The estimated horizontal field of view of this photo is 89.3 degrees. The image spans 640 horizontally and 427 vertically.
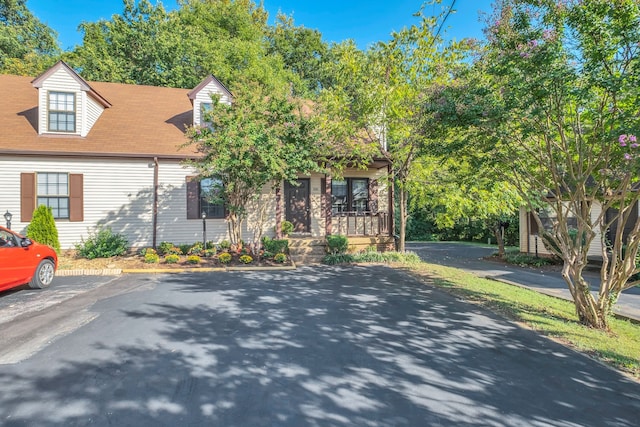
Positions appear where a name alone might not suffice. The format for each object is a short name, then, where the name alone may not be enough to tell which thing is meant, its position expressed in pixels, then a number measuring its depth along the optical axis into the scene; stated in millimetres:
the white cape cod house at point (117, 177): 10656
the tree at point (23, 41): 19266
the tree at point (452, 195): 11180
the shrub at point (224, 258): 9820
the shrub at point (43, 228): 9477
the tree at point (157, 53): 18422
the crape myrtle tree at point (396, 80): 9891
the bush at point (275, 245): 10789
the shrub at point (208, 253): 10711
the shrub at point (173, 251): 10703
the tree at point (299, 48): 28438
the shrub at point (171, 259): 9742
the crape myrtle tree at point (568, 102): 4223
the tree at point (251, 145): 8926
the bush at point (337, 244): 11109
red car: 5832
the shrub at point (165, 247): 10766
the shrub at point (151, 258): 9758
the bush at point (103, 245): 10227
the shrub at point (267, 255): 10523
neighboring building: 11750
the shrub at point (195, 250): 10797
